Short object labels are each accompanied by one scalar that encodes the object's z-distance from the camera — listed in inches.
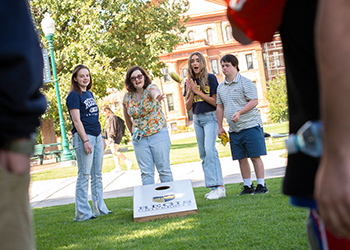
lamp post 693.9
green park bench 860.0
